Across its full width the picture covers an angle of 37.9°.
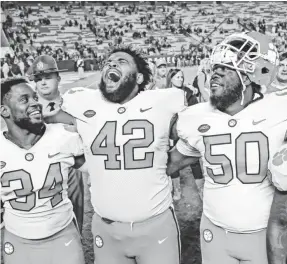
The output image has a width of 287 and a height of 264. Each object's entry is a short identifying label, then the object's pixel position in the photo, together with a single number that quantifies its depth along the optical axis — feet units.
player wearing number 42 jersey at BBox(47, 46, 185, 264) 7.87
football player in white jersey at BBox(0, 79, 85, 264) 7.77
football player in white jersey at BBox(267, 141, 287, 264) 6.42
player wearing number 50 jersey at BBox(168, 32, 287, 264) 7.25
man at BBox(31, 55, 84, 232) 12.58
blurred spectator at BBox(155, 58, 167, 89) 20.83
